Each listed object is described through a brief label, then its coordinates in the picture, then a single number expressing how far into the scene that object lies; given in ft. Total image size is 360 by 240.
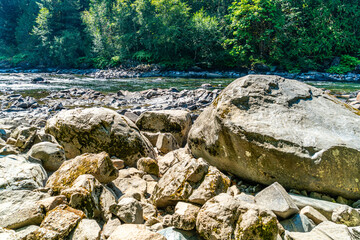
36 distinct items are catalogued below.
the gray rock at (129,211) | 6.61
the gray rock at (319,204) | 7.04
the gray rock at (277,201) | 6.49
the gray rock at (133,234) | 5.44
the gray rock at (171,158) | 12.04
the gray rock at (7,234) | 5.34
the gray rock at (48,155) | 9.75
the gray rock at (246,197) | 7.46
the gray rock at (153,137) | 16.26
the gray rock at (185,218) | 6.11
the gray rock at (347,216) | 6.52
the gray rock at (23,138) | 10.98
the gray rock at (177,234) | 5.98
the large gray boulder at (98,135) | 12.53
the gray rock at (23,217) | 5.73
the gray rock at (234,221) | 5.37
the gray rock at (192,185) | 7.42
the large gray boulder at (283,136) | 7.71
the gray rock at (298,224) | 6.29
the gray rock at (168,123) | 16.71
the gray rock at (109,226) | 6.10
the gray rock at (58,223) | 5.50
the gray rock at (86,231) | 5.59
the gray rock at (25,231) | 5.43
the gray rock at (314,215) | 6.66
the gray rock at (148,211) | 7.40
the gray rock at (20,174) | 7.31
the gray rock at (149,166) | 11.32
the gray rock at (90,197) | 6.69
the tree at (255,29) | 86.12
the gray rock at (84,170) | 8.16
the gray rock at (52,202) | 6.18
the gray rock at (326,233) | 5.64
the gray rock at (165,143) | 14.94
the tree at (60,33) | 120.37
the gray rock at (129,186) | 9.02
